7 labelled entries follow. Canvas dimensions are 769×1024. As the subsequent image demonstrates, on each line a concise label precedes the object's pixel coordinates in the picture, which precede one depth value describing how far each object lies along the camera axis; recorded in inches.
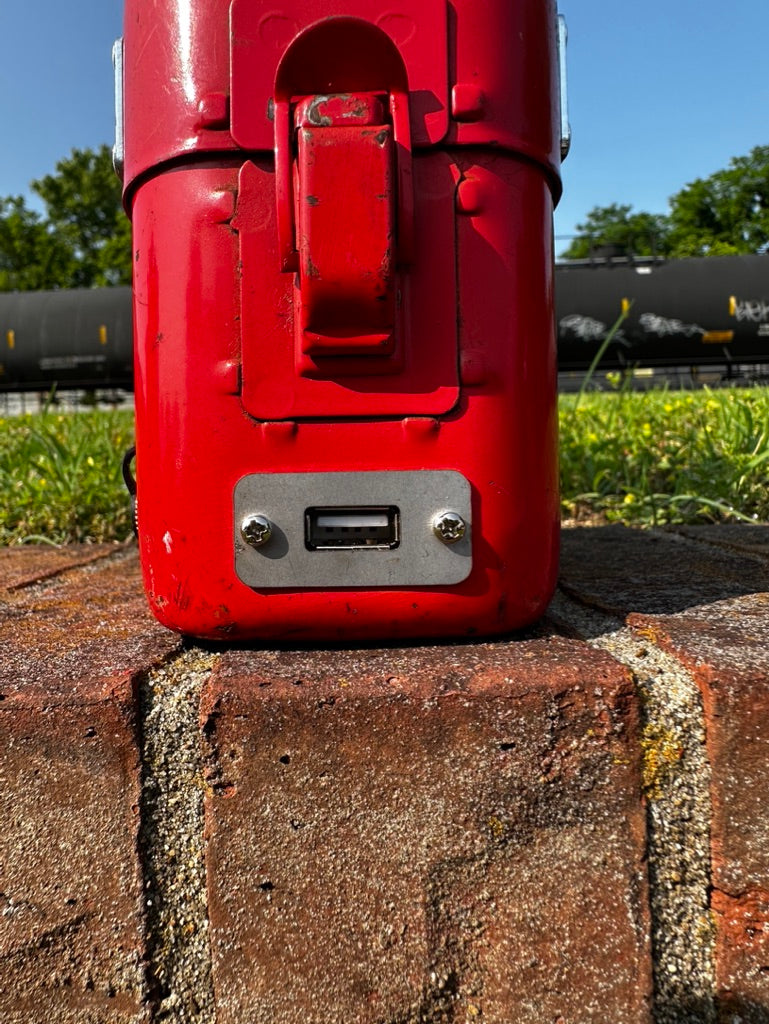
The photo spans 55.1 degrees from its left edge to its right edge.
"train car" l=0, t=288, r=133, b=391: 302.2
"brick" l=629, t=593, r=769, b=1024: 3.6
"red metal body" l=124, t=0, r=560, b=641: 4.0
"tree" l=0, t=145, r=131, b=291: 644.2
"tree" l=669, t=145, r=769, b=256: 771.9
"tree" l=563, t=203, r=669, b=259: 938.1
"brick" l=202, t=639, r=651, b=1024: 3.6
